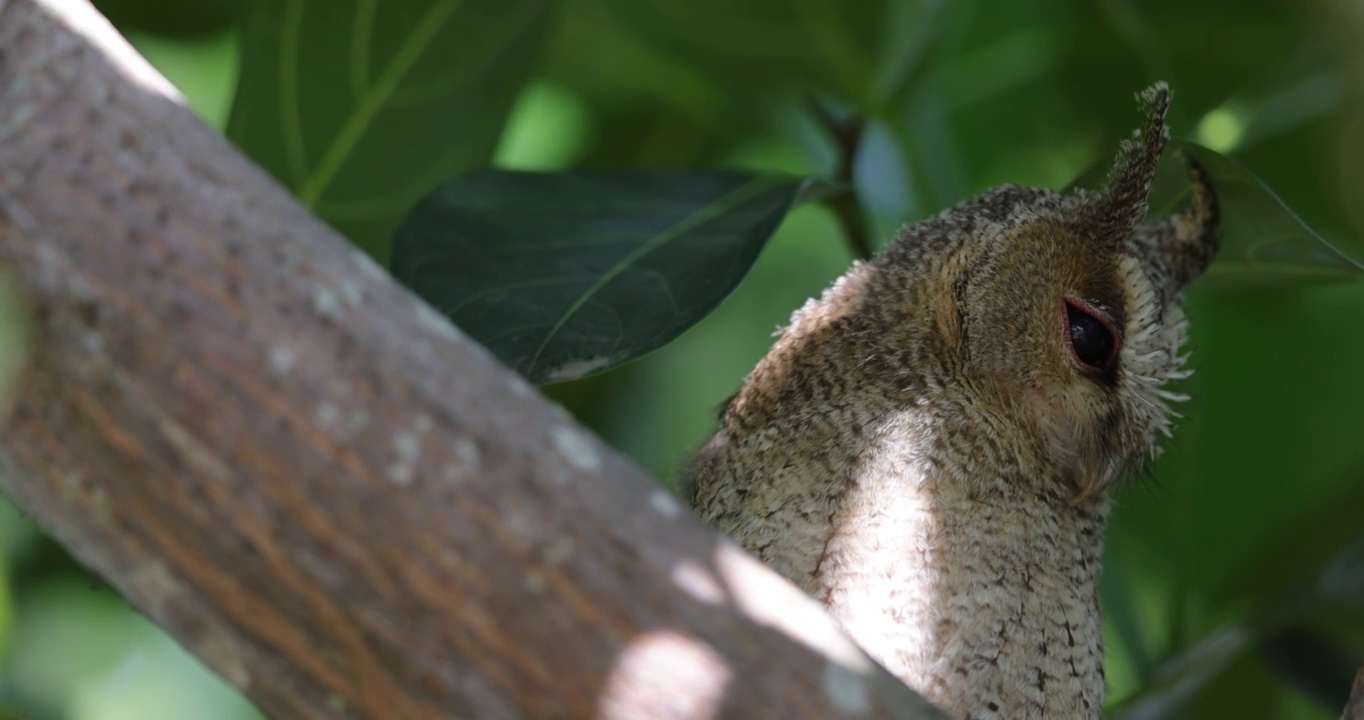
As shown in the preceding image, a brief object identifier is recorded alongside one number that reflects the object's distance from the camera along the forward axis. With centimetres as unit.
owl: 232
